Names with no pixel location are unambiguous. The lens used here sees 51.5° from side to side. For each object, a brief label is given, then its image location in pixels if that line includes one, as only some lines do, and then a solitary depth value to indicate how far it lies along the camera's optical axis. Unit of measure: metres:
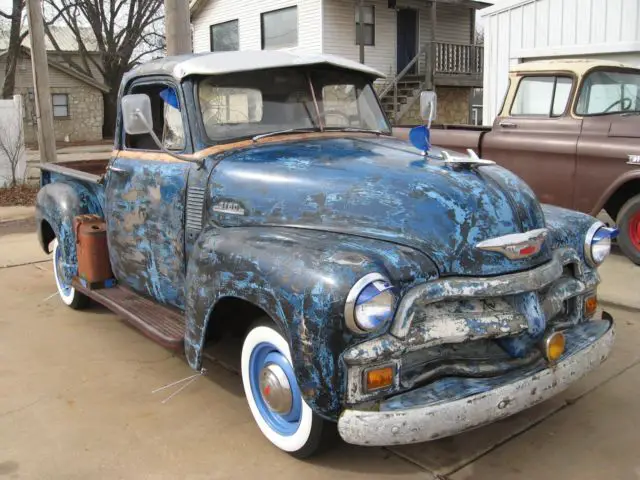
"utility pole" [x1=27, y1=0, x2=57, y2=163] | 11.54
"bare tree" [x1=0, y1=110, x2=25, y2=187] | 12.22
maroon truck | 6.46
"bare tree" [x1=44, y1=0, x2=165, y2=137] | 30.23
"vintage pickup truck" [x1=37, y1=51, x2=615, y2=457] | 2.57
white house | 20.62
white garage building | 10.84
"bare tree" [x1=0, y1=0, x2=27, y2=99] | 19.41
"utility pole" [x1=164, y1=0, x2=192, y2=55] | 6.93
